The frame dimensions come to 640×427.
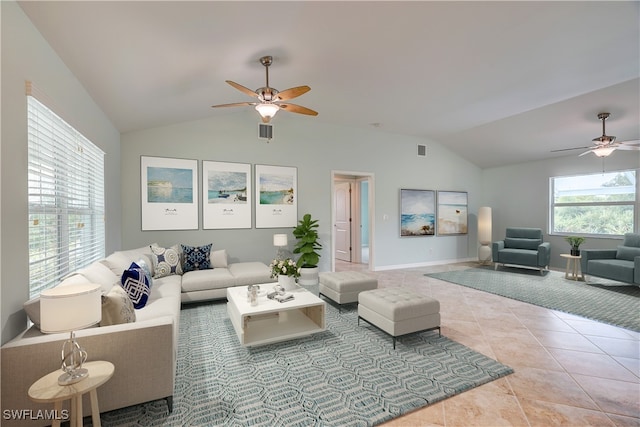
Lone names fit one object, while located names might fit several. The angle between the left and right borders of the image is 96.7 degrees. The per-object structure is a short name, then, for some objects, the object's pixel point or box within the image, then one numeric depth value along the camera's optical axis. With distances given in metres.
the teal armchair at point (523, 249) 6.09
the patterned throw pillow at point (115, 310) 1.94
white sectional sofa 1.56
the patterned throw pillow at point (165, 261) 4.03
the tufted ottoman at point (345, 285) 3.82
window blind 1.99
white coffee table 2.79
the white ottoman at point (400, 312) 2.78
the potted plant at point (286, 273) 3.46
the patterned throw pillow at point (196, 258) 4.43
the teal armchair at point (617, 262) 4.62
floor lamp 7.19
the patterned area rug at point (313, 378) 1.90
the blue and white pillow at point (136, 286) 2.68
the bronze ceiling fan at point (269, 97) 2.88
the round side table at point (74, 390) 1.39
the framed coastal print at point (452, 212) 7.45
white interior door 8.09
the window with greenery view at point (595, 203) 5.70
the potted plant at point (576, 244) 5.62
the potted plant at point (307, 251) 5.42
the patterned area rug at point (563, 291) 3.72
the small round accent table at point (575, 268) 5.56
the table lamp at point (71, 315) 1.41
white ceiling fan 4.49
